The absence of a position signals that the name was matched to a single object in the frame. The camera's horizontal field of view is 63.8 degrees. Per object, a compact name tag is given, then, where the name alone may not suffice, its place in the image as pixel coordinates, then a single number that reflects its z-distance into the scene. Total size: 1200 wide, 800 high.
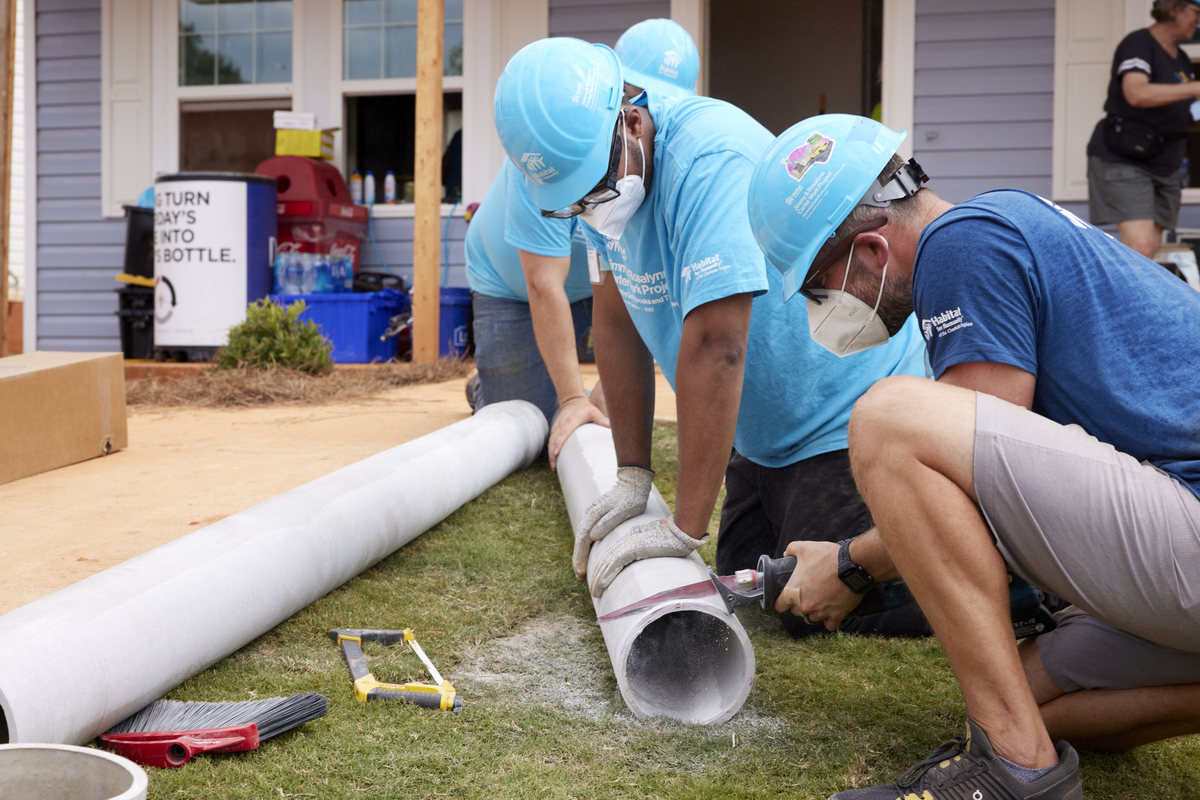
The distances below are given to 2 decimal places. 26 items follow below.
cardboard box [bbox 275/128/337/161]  7.23
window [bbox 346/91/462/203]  7.65
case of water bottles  6.98
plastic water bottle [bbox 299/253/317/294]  6.98
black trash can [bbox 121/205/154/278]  7.21
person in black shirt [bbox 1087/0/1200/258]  5.15
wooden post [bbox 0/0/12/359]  4.90
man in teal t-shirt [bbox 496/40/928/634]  1.80
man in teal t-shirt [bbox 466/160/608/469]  3.31
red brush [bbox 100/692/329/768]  1.44
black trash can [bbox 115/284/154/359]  7.12
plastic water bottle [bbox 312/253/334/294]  7.01
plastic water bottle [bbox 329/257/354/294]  7.11
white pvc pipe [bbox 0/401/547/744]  1.38
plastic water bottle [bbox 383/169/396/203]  7.55
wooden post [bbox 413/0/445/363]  6.06
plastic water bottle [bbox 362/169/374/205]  7.46
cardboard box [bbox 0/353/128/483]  3.07
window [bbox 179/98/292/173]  10.49
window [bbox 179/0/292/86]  7.68
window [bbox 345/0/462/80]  7.37
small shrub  5.64
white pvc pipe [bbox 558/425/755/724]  1.62
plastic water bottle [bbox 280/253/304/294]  6.97
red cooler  7.04
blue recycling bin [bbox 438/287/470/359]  6.97
